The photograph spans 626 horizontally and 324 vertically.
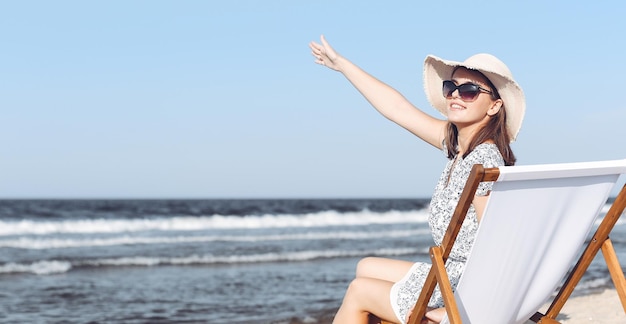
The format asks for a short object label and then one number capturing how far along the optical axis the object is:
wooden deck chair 2.73
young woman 3.19
